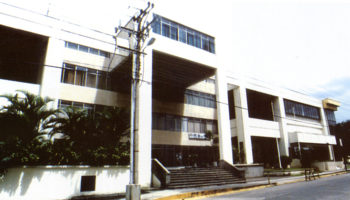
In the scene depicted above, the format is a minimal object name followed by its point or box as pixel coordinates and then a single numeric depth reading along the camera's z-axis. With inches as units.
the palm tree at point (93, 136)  564.1
